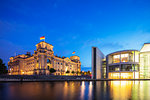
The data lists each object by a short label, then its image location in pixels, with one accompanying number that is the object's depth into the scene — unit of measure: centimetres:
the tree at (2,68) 6266
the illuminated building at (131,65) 7588
